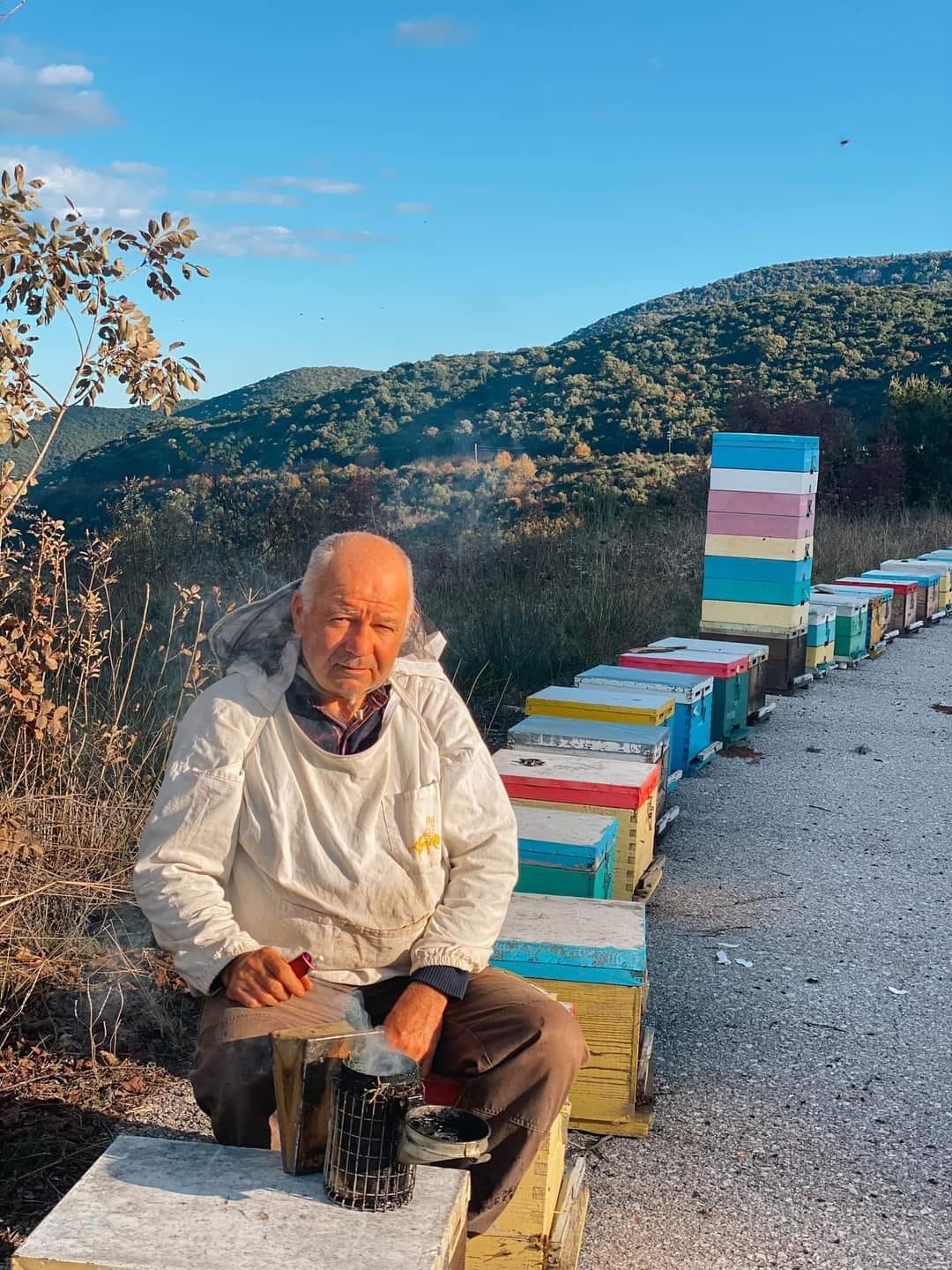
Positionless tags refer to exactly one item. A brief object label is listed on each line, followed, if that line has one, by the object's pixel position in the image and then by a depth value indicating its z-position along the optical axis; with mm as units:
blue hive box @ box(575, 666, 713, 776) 5934
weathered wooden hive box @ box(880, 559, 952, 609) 12663
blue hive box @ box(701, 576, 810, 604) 8398
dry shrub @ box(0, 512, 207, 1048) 3322
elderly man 2262
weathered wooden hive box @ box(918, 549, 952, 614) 13586
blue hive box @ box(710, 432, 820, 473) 8195
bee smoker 1798
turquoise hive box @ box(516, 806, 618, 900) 3641
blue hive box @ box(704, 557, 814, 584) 8289
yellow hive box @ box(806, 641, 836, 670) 9328
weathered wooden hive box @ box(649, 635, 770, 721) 7145
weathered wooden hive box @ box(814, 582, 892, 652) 10477
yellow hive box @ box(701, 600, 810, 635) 8477
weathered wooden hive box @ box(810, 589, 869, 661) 9930
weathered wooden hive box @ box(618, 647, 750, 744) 6617
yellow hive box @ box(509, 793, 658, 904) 4254
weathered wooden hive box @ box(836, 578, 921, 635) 11359
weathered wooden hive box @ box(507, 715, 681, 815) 4785
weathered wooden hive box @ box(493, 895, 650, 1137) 2930
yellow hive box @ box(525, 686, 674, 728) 5191
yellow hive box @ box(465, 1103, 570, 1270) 2348
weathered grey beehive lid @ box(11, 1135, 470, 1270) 1657
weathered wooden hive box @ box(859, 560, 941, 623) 11766
